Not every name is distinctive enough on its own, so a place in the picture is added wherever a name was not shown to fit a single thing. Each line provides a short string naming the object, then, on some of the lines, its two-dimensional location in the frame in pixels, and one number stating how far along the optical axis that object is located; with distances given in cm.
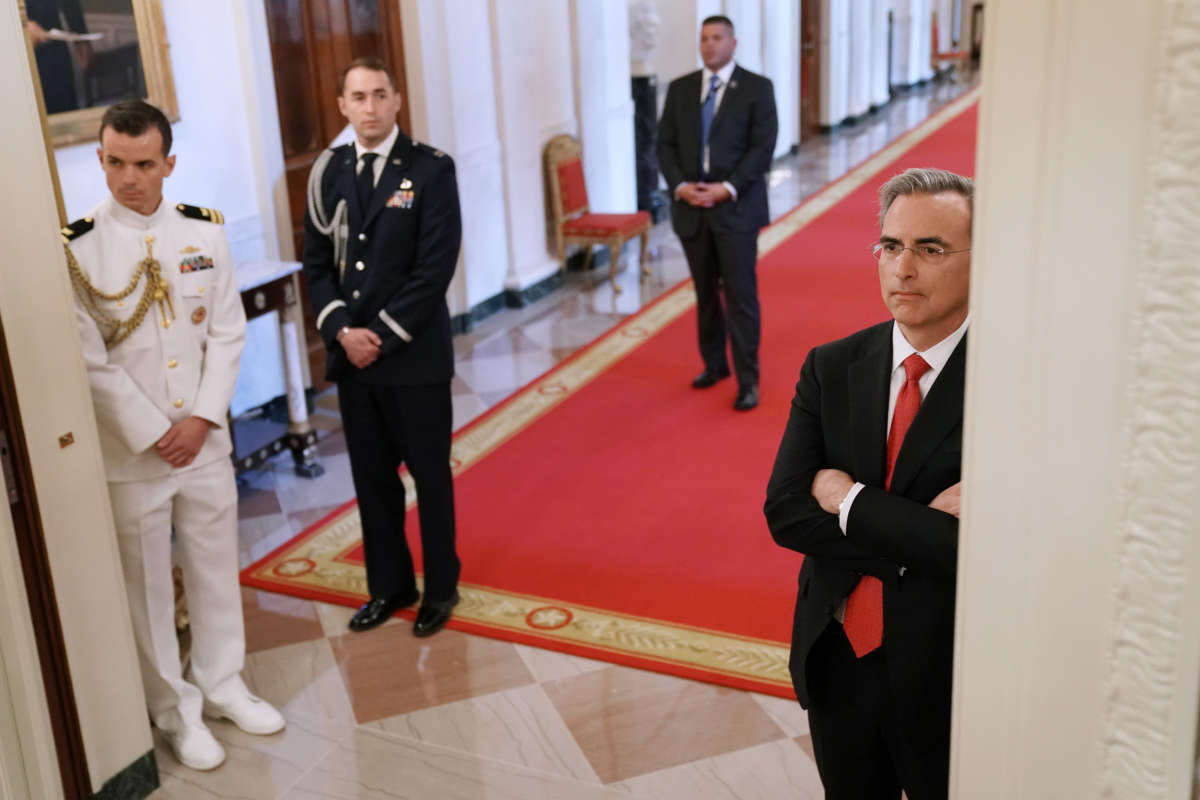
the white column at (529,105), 843
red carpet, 431
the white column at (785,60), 1445
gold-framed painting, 509
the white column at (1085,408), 114
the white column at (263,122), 620
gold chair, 911
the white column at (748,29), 1340
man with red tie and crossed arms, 208
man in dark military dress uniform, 410
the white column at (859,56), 1828
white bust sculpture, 1113
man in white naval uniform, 347
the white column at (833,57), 1716
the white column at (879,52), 1945
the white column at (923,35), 2306
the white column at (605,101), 958
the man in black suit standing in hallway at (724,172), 621
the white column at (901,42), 2209
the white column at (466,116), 759
